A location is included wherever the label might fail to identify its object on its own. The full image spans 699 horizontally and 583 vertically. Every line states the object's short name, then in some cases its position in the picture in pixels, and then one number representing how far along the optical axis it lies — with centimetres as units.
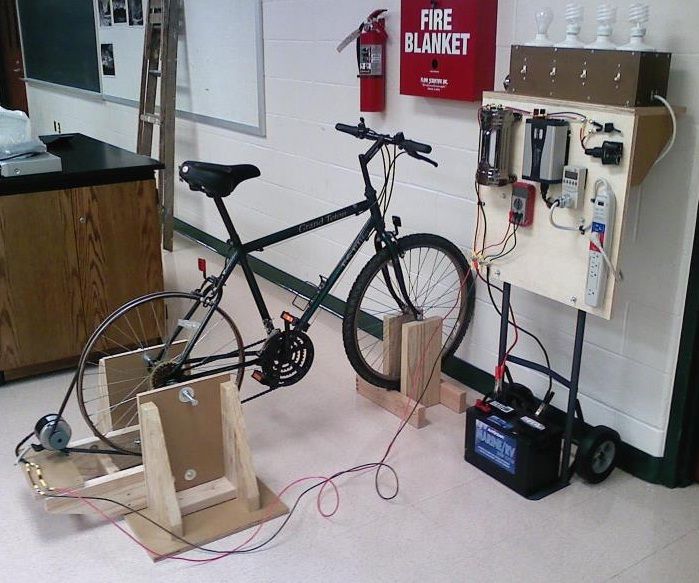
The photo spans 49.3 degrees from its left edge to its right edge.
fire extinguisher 333
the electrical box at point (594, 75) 212
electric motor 242
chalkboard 655
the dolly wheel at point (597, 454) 253
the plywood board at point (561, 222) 212
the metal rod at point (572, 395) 242
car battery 249
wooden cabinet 319
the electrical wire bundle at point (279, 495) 227
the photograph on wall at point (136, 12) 553
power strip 214
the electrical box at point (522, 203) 239
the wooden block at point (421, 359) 306
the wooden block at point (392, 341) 315
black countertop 314
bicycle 265
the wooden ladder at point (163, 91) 510
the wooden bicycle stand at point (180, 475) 228
